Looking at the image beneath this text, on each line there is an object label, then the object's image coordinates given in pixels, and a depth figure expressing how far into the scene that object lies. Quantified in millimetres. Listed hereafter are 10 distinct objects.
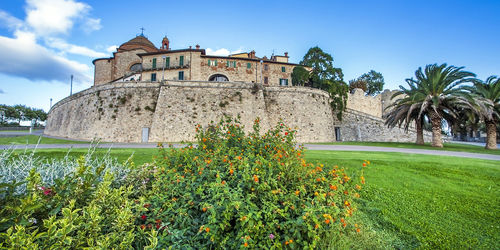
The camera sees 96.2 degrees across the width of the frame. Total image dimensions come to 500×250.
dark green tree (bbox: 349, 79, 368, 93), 53656
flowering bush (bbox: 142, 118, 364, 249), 2545
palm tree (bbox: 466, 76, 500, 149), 20000
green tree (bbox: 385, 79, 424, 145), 21353
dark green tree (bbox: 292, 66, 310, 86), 35656
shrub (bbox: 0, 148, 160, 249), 1622
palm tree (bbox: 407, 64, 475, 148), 20016
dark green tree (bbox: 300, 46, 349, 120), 32003
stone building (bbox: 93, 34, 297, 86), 34938
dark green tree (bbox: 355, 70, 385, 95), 58875
